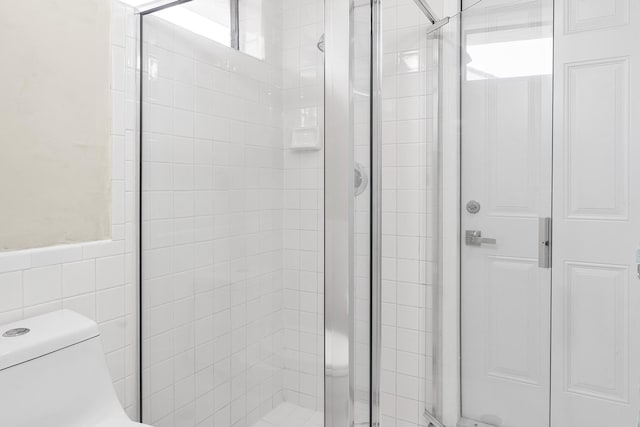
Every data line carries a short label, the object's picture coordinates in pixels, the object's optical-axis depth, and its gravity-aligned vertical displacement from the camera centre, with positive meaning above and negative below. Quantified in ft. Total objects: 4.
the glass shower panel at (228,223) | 3.51 -0.10
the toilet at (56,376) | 3.01 -1.33
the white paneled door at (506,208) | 3.80 +0.06
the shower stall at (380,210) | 3.40 +0.03
